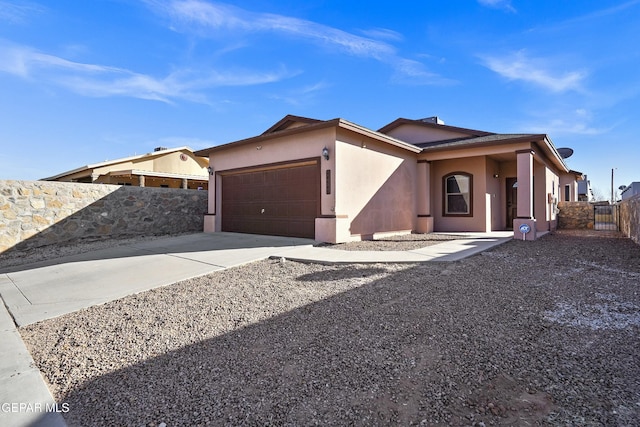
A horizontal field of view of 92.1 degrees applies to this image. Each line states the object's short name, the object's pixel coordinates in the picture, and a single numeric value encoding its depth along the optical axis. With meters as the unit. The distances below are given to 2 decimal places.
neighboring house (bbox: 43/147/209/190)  17.95
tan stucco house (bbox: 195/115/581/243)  9.31
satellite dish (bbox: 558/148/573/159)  18.67
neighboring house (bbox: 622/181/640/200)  27.41
